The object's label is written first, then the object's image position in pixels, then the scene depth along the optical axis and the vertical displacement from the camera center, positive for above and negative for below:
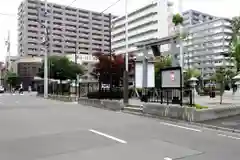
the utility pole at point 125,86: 20.14 +0.15
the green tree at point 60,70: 61.53 +3.77
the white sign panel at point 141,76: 21.31 +0.87
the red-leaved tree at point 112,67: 33.00 +2.28
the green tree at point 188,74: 52.85 +2.51
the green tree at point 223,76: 22.58 +0.89
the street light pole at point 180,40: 25.07 +4.15
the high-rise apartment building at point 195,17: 114.04 +27.81
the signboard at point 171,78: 16.09 +0.55
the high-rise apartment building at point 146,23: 102.94 +22.64
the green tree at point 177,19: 26.25 +5.93
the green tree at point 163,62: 48.22 +4.10
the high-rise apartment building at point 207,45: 108.00 +15.91
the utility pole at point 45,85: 38.55 +0.42
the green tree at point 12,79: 84.09 +2.55
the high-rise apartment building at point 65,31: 100.81 +19.84
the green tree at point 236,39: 27.53 +4.80
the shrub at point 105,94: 25.44 -0.51
